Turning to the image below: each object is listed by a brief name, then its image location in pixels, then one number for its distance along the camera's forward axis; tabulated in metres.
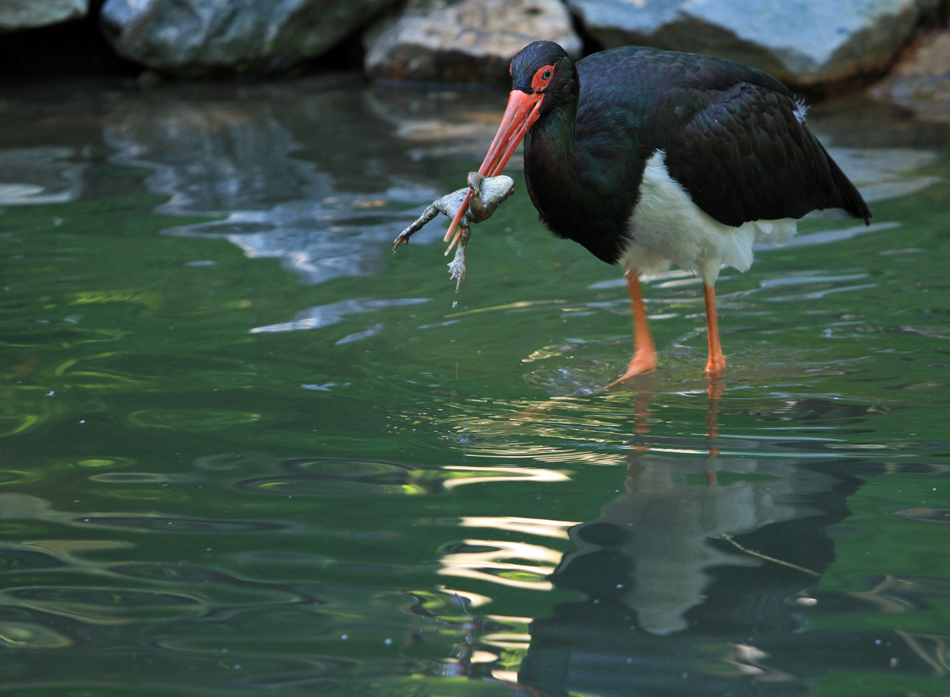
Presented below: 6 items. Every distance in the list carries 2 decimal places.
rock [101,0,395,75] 20.91
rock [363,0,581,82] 20.37
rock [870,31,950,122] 18.97
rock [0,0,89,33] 20.17
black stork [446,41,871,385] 7.82
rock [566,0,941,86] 18.66
